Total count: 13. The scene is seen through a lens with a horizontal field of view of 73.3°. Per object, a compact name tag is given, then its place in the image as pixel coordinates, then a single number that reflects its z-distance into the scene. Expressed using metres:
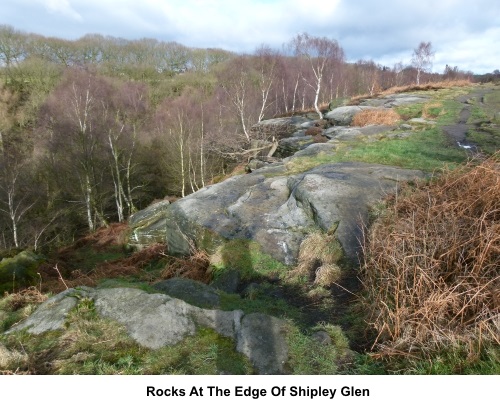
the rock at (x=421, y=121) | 17.92
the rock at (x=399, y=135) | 15.33
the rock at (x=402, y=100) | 25.00
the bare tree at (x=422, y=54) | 46.22
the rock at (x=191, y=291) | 5.05
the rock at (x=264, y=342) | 3.66
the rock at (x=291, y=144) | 19.73
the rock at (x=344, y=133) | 16.30
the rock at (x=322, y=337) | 4.08
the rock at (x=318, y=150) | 13.74
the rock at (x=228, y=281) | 6.95
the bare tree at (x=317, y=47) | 30.52
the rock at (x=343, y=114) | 22.84
